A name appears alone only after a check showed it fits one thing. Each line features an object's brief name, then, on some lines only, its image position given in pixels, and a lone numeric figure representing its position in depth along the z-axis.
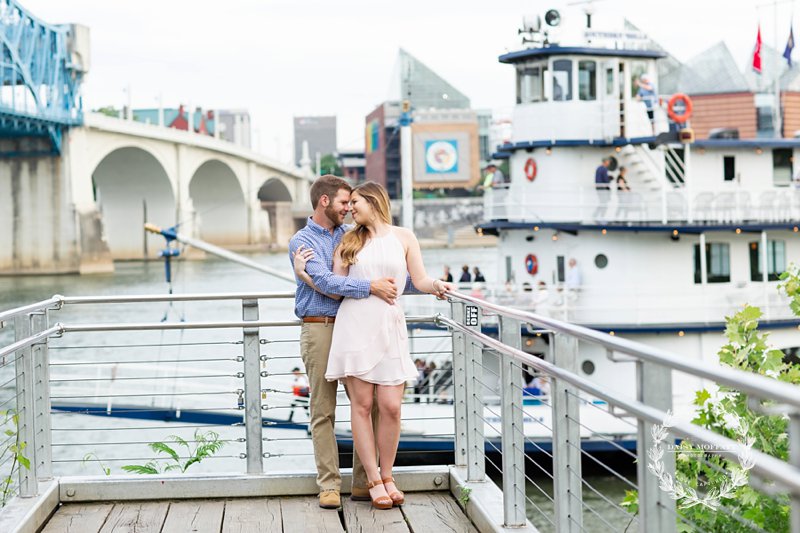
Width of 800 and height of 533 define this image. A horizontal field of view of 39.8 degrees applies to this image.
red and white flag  25.17
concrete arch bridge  52.22
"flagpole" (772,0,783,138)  20.62
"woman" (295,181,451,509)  4.35
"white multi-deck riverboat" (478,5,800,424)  17.03
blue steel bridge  51.81
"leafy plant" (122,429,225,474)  5.12
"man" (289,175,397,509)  4.53
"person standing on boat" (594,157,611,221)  17.95
